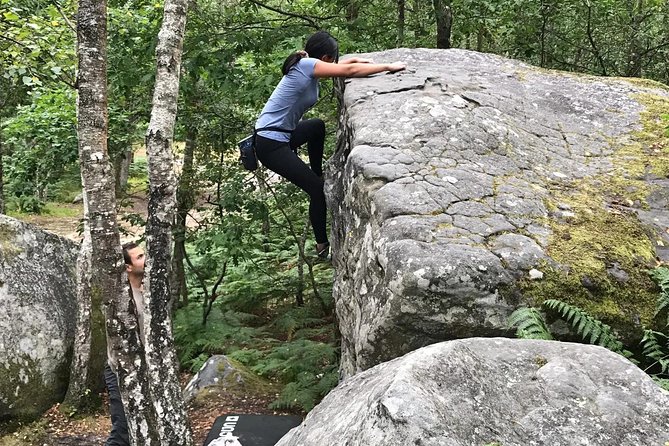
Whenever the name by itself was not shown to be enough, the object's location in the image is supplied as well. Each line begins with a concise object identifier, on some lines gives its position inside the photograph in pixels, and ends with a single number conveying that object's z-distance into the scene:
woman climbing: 5.55
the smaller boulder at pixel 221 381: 7.46
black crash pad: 4.82
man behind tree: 5.52
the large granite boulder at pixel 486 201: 3.64
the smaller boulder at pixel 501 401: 2.03
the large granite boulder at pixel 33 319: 7.33
